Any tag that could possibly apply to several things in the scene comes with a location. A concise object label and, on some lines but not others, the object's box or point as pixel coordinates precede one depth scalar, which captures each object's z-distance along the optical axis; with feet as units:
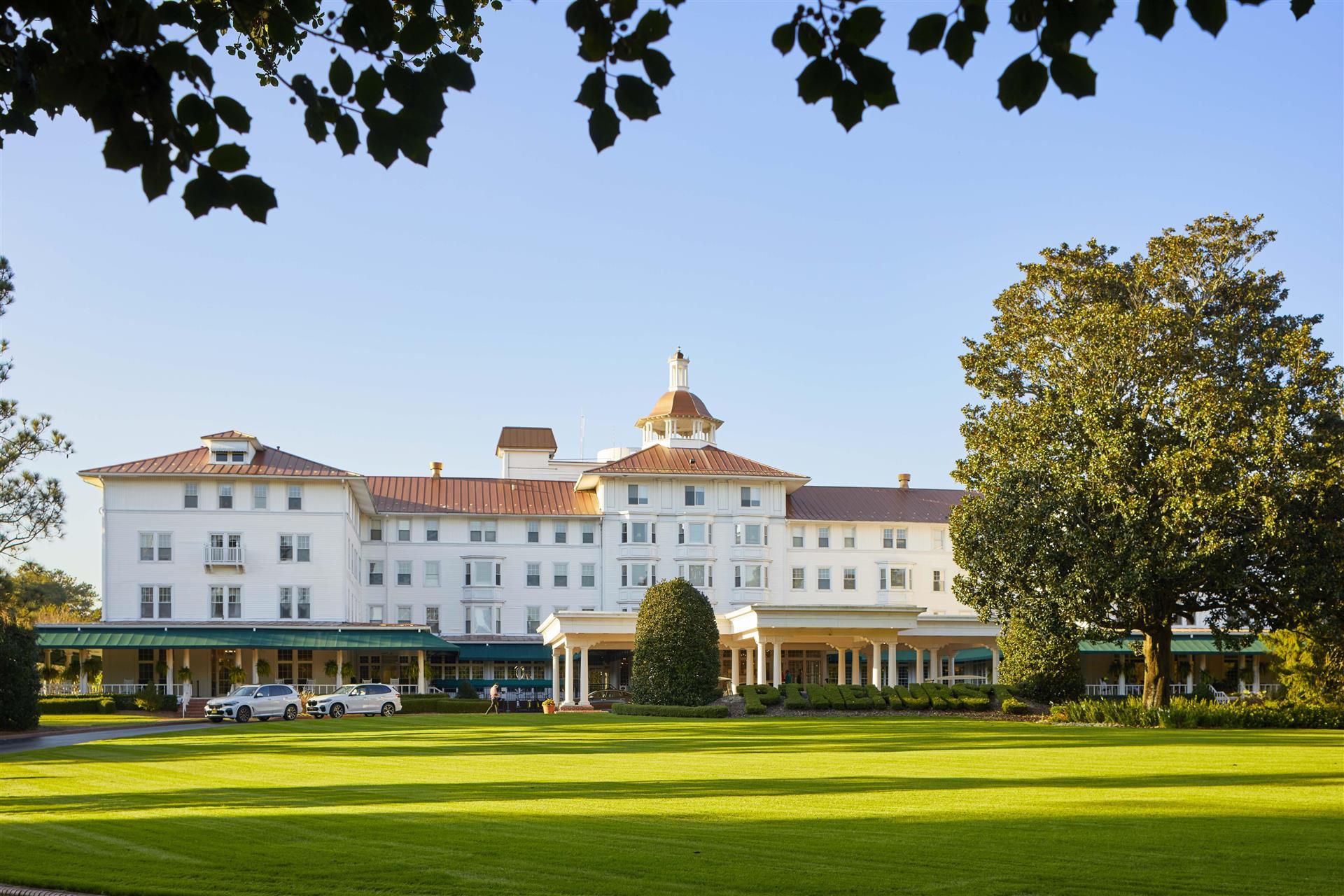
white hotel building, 204.54
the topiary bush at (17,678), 129.29
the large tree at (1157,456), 119.44
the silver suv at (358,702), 164.04
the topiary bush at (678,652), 146.72
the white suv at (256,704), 153.89
